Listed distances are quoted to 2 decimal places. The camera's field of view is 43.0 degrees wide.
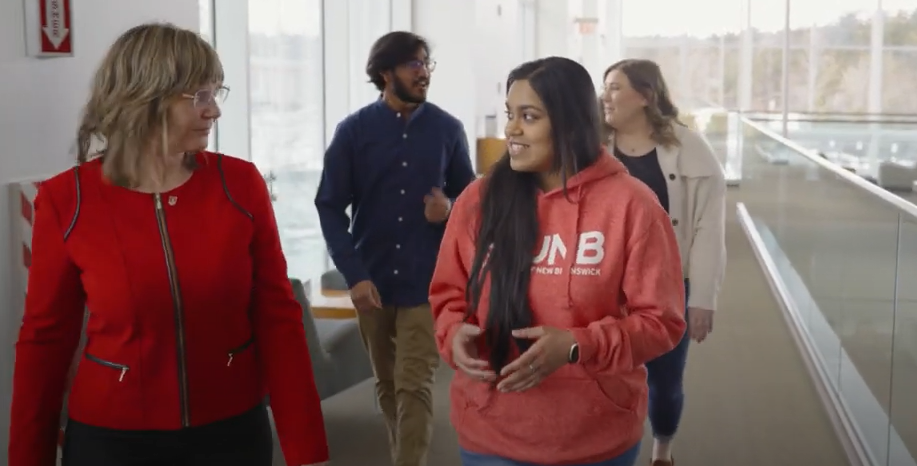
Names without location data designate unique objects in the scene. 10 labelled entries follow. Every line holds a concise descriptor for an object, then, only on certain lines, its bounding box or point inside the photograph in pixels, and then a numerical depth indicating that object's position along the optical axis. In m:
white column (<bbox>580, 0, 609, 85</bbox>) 27.55
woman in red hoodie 2.35
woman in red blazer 2.11
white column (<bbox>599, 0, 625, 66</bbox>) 29.42
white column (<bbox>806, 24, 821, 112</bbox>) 22.64
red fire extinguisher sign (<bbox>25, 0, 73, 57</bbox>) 3.48
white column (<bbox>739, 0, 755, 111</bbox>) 22.06
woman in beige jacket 4.11
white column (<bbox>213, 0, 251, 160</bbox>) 6.42
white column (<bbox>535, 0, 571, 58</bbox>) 22.62
